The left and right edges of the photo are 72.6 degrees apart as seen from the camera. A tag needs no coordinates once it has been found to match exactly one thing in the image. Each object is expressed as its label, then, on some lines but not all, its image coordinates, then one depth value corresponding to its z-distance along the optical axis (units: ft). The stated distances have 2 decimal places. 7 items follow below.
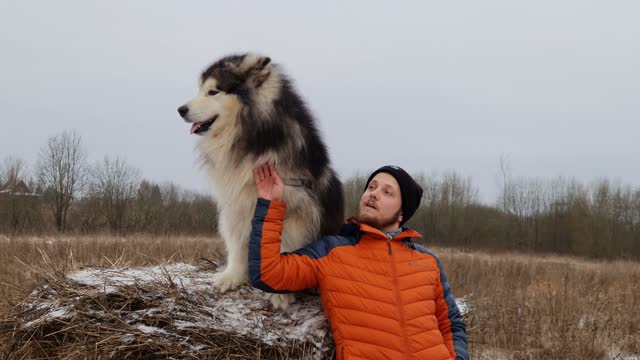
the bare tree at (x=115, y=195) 80.43
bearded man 7.86
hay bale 8.29
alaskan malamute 9.01
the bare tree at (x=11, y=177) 76.71
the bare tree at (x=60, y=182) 79.56
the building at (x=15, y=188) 72.54
